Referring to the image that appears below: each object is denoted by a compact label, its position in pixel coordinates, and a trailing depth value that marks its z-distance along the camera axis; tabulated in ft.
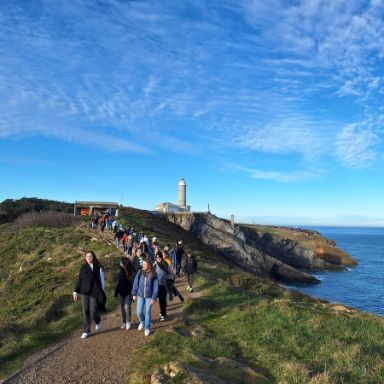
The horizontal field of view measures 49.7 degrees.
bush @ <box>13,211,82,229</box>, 154.10
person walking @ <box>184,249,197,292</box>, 55.06
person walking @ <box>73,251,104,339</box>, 35.76
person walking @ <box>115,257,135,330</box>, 38.73
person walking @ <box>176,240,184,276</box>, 69.42
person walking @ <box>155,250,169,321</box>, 41.42
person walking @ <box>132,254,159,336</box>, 36.32
